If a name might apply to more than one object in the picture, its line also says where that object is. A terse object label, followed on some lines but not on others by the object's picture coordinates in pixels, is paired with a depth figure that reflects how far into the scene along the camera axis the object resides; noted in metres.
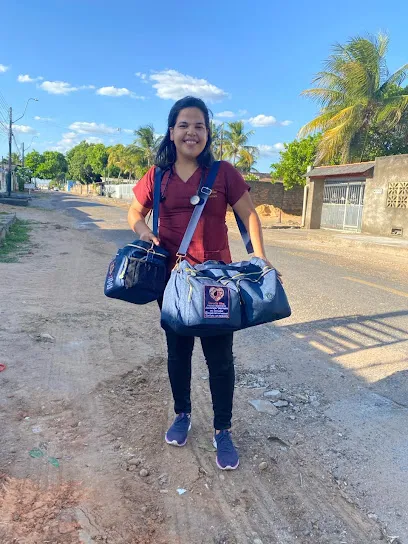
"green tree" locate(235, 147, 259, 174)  41.97
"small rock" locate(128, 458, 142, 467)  2.27
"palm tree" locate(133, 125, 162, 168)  54.31
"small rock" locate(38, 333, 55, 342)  3.97
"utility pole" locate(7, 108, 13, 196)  36.94
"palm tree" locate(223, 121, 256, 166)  41.66
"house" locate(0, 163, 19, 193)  45.56
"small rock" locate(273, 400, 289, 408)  2.97
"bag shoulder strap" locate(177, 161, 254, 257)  2.16
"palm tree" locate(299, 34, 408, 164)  19.95
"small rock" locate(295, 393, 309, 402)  3.07
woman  2.23
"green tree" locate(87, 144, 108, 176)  78.31
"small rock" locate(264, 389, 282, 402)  3.07
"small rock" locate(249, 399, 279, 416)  2.88
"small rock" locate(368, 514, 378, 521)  1.98
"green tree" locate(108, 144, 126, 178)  62.21
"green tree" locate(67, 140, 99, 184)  83.50
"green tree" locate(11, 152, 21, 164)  71.34
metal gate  17.86
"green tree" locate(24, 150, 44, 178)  100.00
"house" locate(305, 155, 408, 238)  15.59
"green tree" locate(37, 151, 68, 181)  100.75
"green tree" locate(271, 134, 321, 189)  25.58
